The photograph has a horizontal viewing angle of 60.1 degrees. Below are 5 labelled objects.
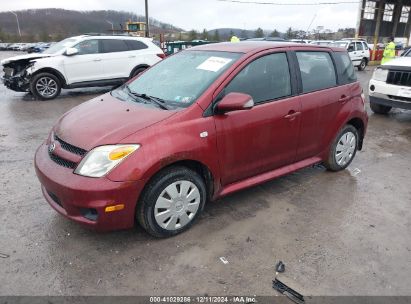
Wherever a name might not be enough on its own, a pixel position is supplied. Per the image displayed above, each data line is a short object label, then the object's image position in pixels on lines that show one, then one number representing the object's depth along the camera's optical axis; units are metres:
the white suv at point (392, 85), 7.23
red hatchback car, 2.82
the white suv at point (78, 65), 9.45
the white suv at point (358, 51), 18.55
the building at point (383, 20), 25.78
